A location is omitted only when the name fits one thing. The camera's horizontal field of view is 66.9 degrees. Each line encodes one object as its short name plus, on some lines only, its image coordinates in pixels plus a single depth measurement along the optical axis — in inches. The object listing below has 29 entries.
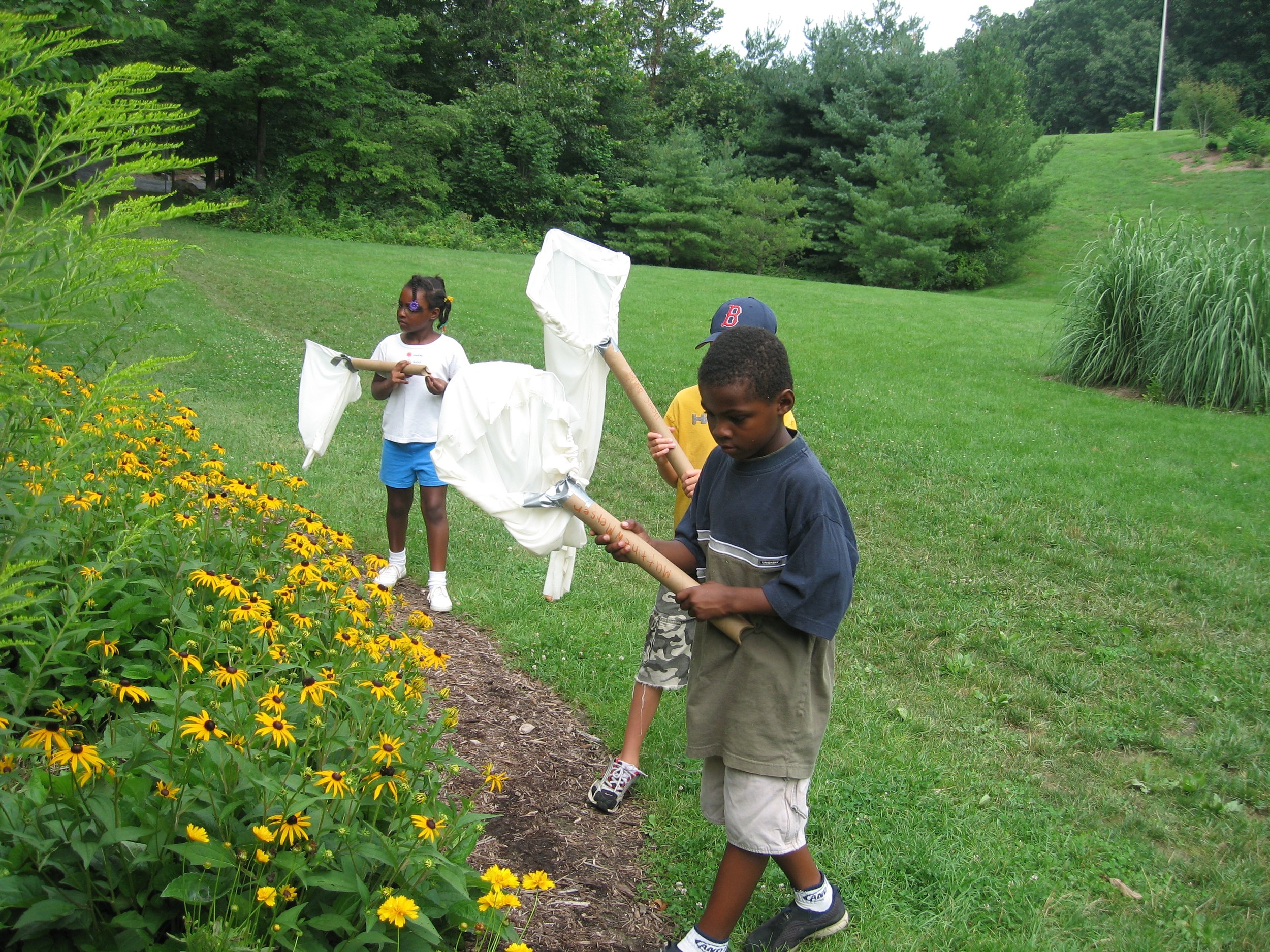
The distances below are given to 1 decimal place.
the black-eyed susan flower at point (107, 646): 98.8
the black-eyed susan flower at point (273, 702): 83.1
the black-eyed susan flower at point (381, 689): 89.0
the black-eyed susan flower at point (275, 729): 78.8
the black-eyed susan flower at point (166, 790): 77.6
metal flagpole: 2025.1
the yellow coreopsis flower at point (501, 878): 77.1
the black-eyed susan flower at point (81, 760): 71.4
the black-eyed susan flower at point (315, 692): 84.8
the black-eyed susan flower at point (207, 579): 101.6
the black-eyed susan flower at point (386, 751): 82.4
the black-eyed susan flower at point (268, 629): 99.0
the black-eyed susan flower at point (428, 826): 80.2
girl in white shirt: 195.2
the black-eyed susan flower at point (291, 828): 78.4
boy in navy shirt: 94.5
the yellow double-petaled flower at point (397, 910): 73.2
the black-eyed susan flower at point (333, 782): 78.8
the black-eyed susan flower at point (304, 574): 113.7
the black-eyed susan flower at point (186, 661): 84.0
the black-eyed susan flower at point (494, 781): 98.4
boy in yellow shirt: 138.8
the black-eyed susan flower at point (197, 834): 75.4
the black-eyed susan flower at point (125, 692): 81.0
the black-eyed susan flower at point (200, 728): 76.5
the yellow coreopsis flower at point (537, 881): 76.7
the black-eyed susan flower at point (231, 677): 82.3
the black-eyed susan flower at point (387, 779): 83.0
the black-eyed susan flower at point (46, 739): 71.7
